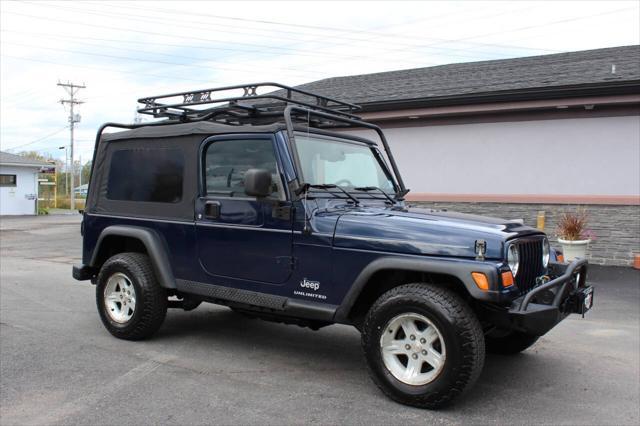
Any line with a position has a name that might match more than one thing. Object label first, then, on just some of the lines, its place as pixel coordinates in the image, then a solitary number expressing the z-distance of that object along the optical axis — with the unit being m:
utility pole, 50.06
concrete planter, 9.41
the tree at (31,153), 76.84
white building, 31.75
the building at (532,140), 9.99
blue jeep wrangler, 3.78
